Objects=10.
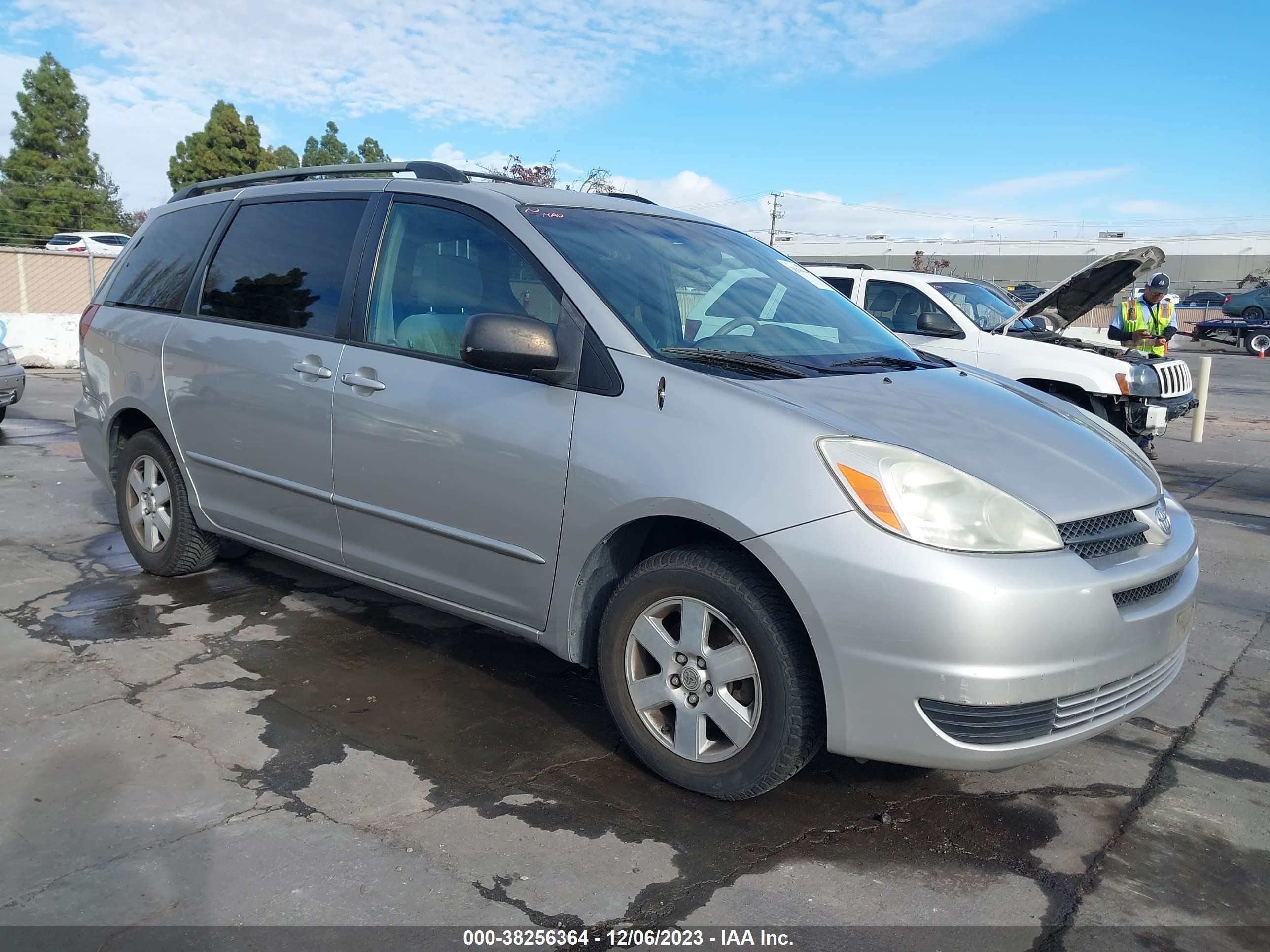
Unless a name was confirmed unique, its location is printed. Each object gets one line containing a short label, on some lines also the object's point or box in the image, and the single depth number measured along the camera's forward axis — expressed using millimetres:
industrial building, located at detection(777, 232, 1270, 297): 61219
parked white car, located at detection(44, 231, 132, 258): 30778
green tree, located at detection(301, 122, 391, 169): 53219
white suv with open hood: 8906
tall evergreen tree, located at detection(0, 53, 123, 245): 38500
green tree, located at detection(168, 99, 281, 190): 41438
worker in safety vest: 11328
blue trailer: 29500
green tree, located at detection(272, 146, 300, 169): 46000
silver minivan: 2736
